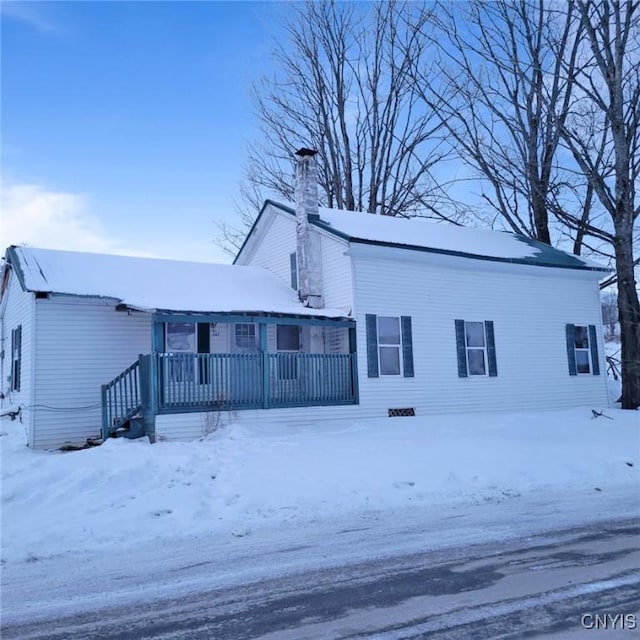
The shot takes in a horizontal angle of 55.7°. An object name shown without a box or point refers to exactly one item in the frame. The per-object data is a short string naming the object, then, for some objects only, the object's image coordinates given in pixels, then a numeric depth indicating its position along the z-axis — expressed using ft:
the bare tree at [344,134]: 108.47
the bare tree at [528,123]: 72.84
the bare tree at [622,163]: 60.39
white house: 43.47
